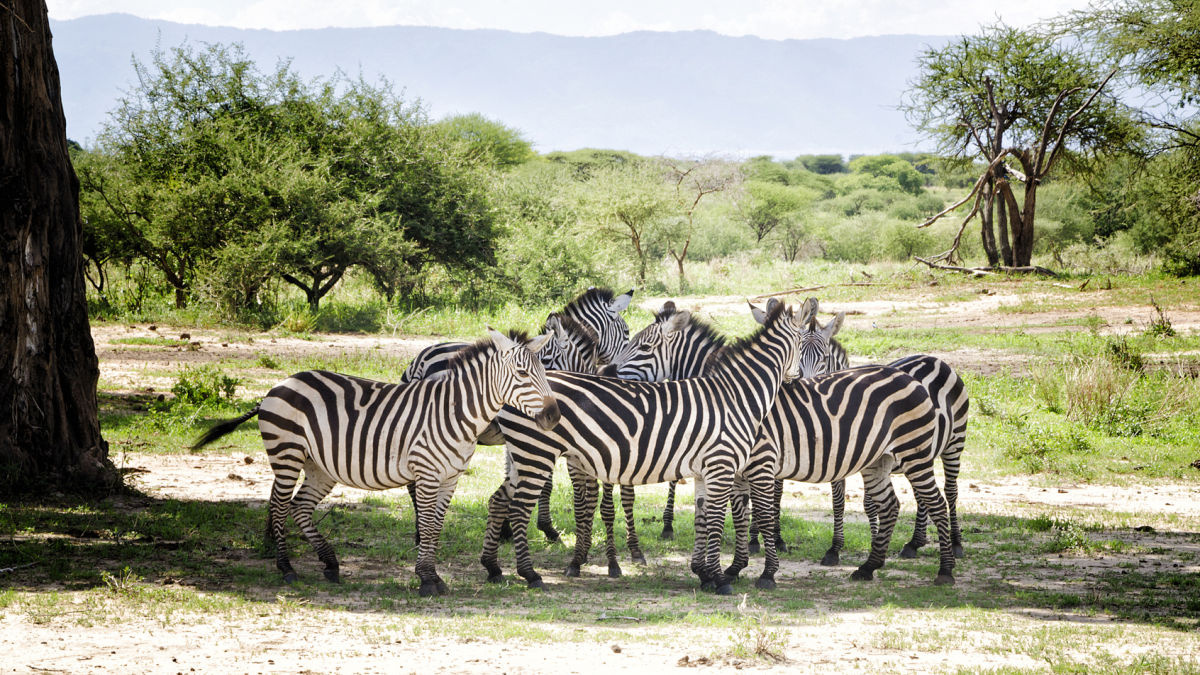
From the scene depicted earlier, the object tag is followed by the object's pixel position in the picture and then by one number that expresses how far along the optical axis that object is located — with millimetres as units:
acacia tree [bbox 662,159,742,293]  104050
